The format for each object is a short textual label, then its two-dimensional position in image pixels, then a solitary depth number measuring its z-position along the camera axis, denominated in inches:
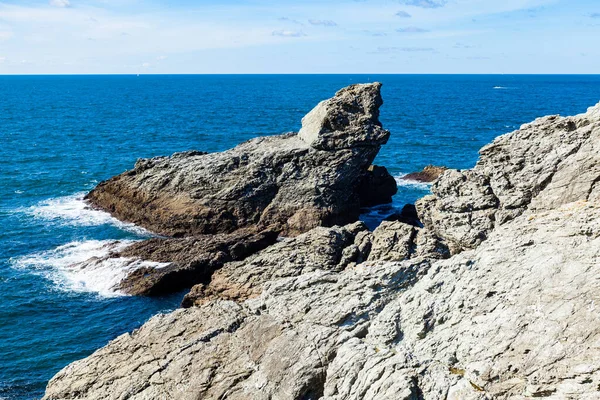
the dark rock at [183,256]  1478.8
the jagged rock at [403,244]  1167.0
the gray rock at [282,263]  1229.7
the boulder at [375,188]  2162.9
